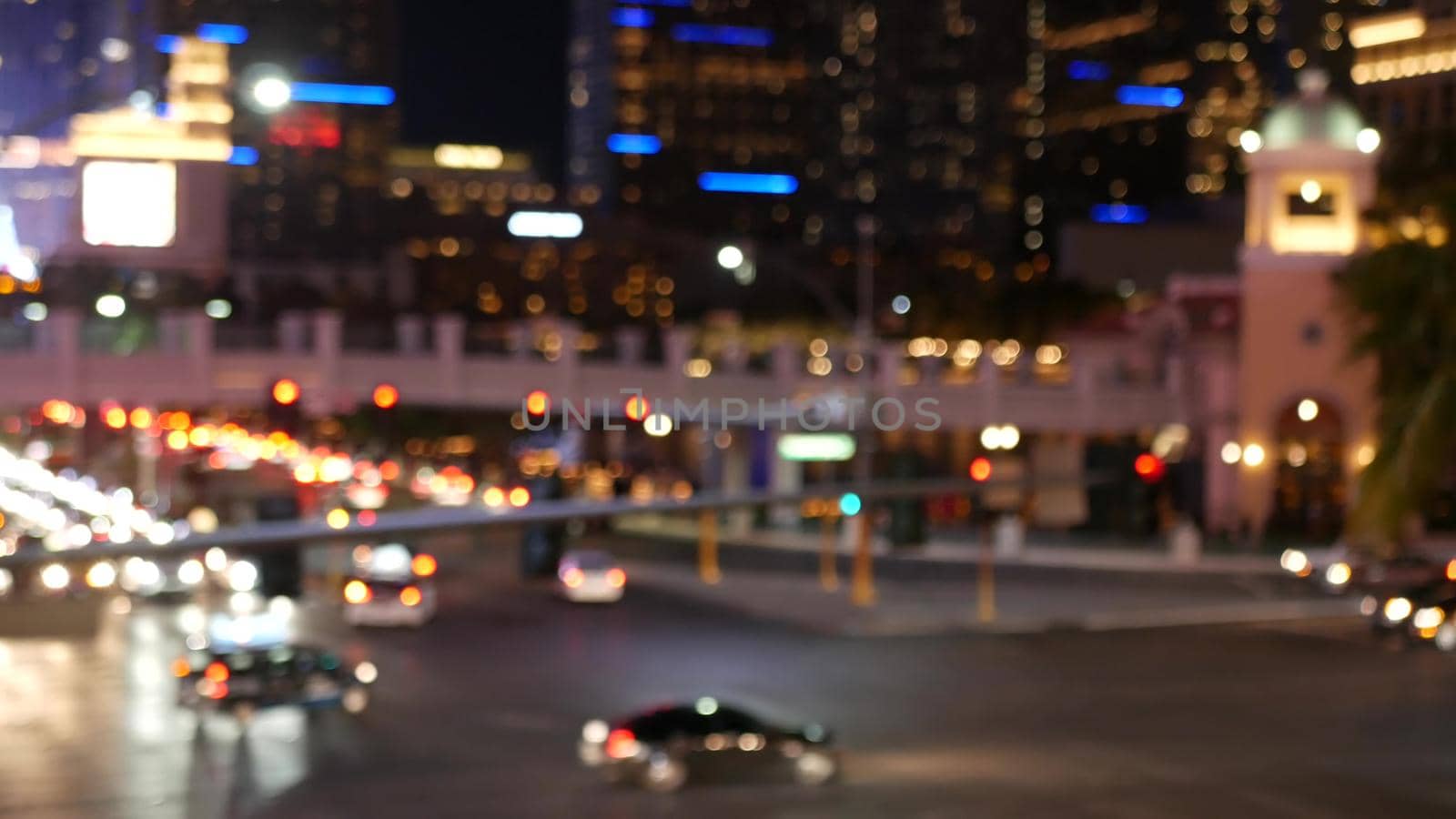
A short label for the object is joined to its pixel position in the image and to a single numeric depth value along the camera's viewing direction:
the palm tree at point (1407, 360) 34.41
